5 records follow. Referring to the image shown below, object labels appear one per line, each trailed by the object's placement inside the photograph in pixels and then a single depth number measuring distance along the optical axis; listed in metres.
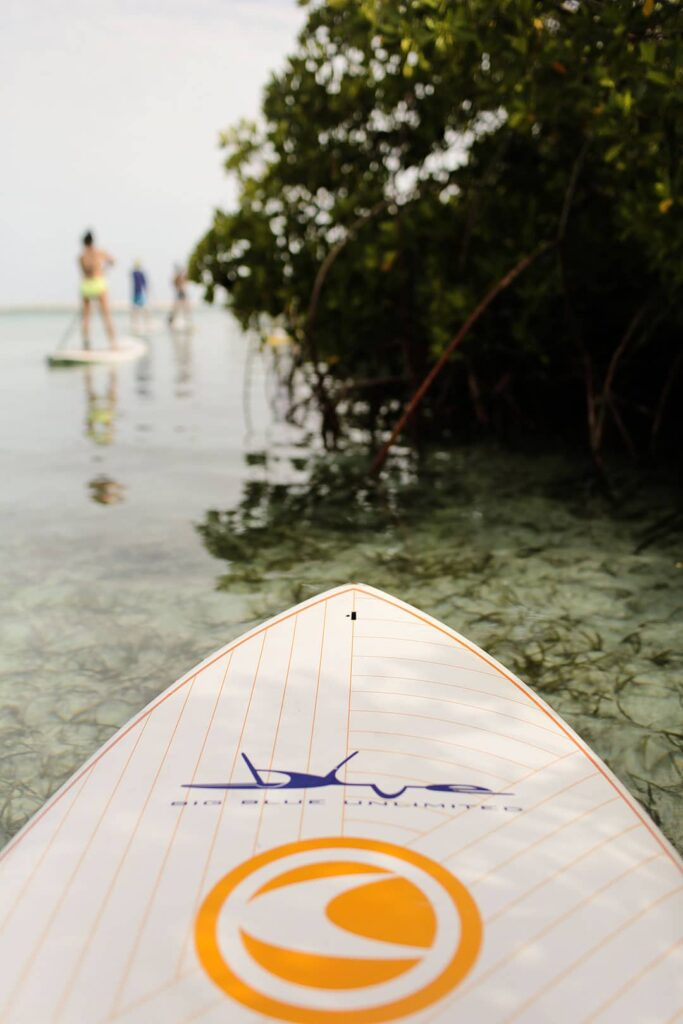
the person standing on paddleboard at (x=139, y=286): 20.03
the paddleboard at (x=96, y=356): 12.62
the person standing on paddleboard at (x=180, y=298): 21.36
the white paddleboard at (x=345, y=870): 1.16
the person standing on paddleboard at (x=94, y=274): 12.12
